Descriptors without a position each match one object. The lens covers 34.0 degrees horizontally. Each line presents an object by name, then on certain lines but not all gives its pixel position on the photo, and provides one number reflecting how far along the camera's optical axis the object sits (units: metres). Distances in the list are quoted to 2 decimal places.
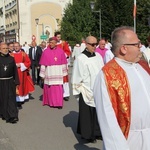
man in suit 9.93
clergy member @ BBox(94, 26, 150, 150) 2.01
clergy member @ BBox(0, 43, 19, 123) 5.33
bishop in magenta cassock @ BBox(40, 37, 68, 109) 6.43
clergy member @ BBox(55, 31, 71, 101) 7.06
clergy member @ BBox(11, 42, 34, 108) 6.56
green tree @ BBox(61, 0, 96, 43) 28.57
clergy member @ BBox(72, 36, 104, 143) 4.06
